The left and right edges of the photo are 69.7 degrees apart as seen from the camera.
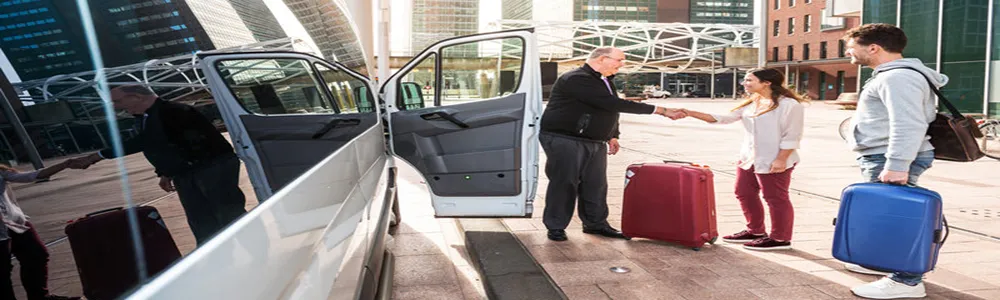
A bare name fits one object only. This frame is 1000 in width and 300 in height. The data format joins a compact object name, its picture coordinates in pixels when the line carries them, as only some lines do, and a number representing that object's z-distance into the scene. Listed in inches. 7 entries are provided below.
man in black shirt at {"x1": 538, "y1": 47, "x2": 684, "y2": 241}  201.8
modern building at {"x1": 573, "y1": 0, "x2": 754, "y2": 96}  2421.8
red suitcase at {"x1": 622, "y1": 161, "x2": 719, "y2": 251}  192.7
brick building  2026.3
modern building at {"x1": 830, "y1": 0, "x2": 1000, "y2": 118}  583.5
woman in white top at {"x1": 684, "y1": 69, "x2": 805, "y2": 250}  187.8
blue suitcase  138.7
